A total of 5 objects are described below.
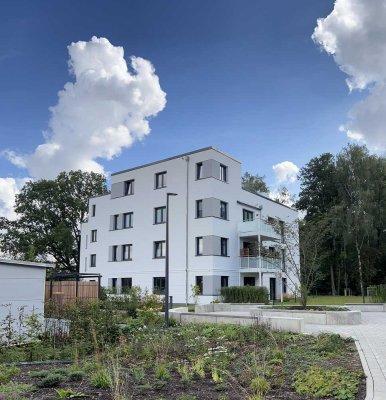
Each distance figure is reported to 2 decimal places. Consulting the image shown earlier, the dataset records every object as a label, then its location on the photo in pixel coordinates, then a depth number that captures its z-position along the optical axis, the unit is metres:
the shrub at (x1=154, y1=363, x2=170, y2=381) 6.79
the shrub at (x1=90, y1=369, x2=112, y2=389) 6.29
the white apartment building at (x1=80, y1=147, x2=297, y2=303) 33.00
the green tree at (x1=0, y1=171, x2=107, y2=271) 51.69
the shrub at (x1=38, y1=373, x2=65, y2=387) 6.39
